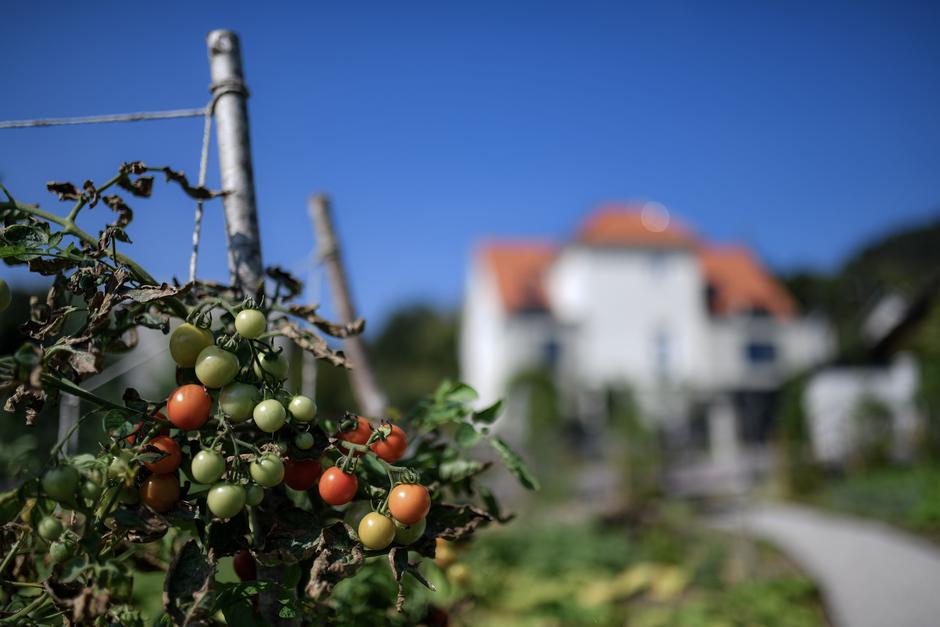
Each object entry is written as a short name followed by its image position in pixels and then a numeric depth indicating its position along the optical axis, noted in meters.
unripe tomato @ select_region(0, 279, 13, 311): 0.84
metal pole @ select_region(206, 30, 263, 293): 1.22
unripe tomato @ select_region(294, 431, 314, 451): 0.96
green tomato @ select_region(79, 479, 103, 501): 0.80
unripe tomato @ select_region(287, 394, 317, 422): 0.92
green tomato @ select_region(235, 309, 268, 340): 0.90
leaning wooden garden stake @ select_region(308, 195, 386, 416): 2.40
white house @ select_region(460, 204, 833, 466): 20.77
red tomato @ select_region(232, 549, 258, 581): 1.09
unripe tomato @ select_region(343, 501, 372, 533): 1.29
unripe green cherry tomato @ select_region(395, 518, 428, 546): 0.97
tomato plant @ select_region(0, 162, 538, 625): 0.84
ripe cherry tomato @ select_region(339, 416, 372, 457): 1.03
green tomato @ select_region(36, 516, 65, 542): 0.81
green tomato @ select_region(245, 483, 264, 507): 0.89
